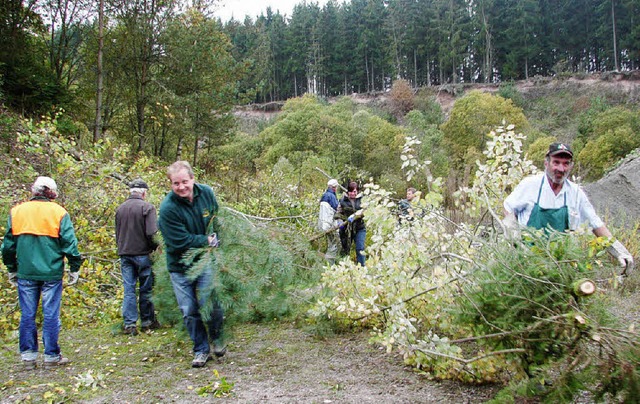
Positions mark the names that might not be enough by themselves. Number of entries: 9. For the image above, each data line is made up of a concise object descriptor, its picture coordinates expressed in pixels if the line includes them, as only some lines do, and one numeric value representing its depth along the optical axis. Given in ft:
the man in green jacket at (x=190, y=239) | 12.44
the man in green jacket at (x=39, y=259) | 13.89
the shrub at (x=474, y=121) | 132.46
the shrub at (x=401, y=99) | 182.29
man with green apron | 10.87
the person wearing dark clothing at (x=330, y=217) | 23.25
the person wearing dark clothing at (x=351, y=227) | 24.66
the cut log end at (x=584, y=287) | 7.92
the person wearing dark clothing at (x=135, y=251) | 17.72
